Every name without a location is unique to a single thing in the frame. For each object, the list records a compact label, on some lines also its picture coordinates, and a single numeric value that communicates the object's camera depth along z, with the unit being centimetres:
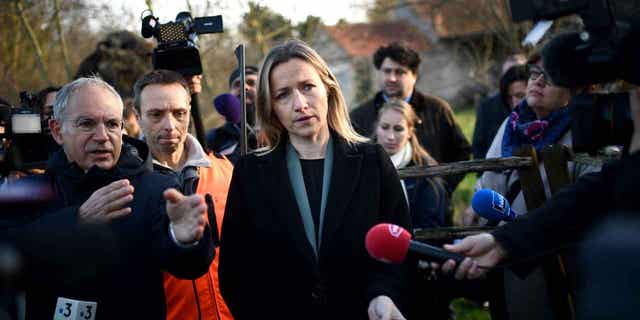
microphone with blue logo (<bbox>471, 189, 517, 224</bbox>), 387
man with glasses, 326
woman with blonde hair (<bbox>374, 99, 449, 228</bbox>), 576
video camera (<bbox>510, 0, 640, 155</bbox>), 255
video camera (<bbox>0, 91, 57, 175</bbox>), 406
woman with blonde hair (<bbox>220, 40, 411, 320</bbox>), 346
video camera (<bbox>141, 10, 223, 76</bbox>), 493
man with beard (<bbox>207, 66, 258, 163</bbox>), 606
